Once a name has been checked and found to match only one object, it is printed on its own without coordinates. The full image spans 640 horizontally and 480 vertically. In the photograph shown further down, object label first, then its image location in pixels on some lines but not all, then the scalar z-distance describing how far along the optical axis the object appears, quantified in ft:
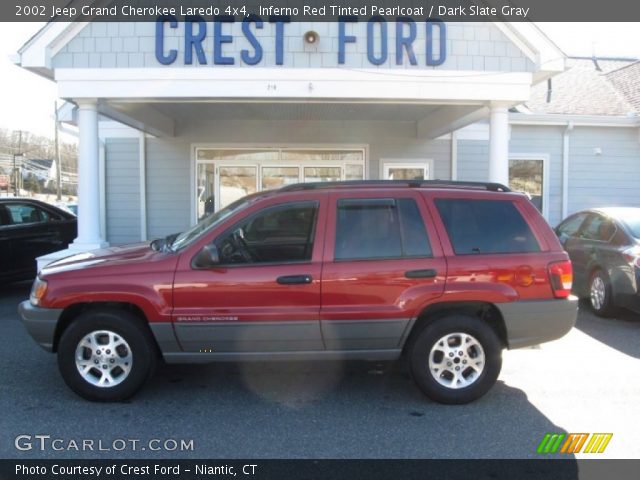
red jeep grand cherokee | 15.01
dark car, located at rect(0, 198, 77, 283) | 30.68
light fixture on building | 28.40
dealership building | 28.58
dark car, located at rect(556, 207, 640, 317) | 24.23
